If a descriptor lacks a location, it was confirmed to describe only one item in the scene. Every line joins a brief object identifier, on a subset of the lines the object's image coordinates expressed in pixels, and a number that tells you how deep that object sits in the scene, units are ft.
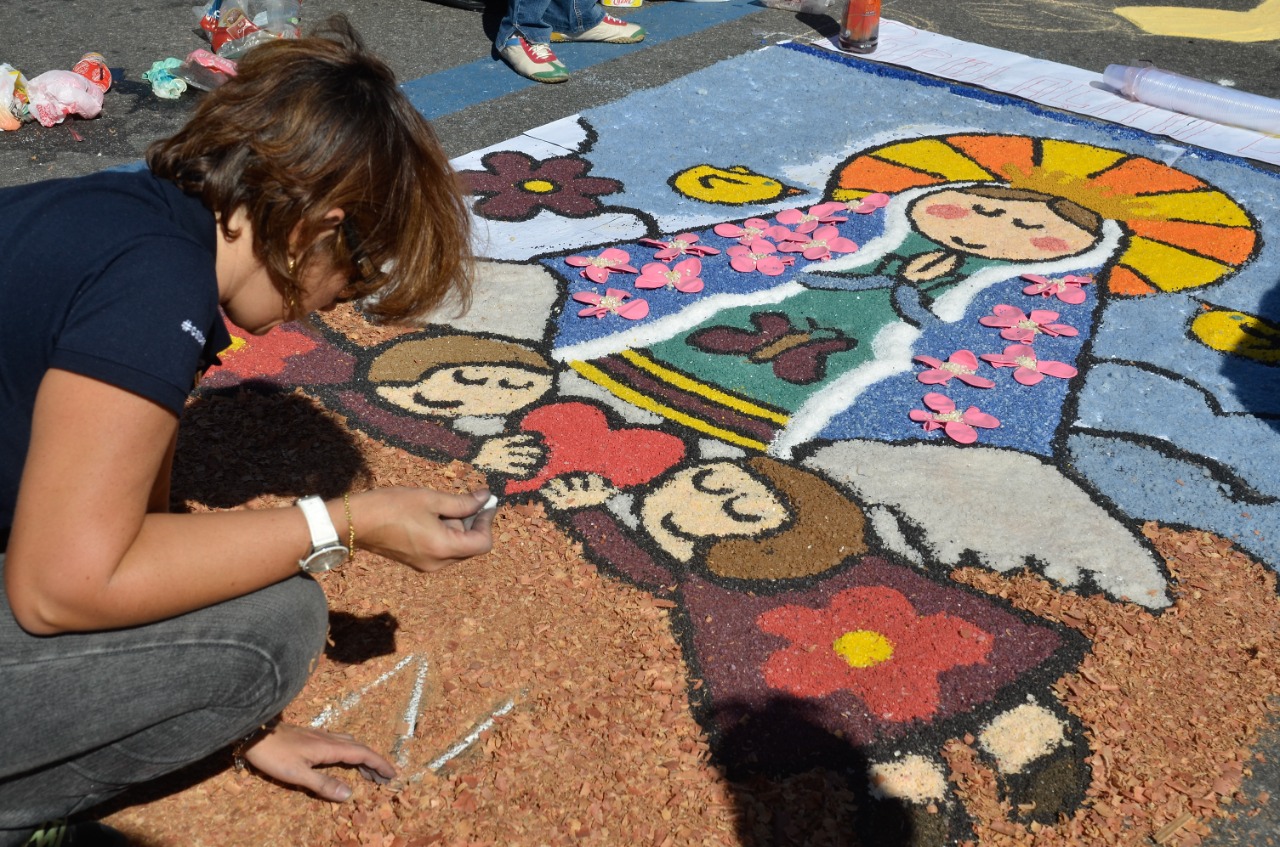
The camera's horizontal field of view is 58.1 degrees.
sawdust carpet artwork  6.55
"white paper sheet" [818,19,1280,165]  15.15
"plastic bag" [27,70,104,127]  14.65
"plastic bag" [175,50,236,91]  15.83
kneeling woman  4.47
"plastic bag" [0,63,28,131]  14.53
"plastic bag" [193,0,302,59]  16.70
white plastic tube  15.48
